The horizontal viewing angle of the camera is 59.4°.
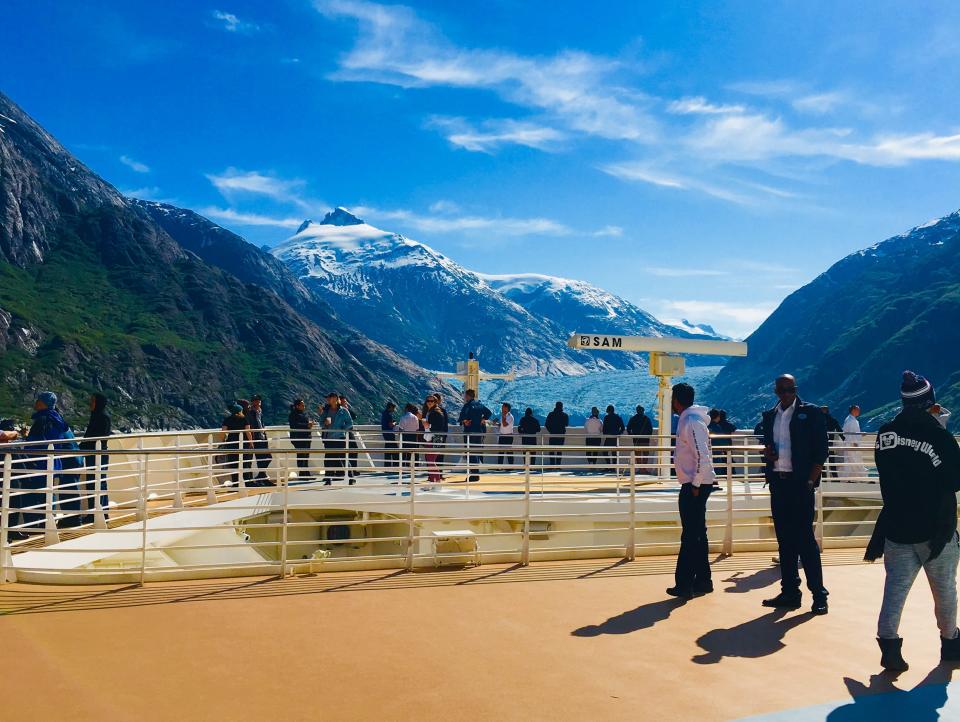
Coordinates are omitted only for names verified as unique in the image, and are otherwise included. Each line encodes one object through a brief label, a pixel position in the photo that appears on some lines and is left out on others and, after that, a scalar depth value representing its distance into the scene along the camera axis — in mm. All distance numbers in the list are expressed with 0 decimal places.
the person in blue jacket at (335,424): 15500
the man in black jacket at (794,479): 6492
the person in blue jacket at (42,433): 9859
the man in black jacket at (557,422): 18484
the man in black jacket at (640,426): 18234
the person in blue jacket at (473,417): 17922
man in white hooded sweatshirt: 6875
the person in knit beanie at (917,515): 4898
